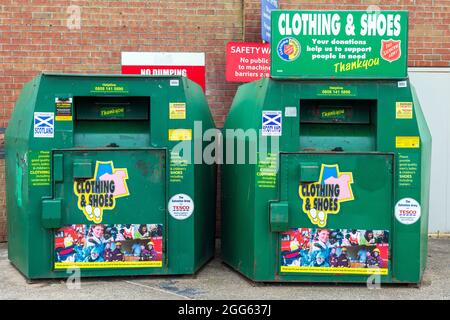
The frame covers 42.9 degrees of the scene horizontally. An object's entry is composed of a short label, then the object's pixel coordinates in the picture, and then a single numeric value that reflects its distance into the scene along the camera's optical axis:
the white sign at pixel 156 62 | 7.34
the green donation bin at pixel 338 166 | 5.03
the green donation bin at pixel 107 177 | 5.09
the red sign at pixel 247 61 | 7.18
